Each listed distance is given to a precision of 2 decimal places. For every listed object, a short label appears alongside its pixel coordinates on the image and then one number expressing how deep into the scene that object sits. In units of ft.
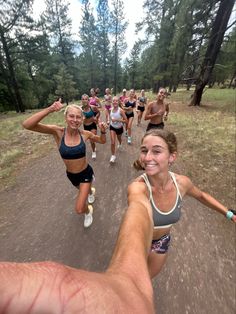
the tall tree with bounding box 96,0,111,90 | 93.59
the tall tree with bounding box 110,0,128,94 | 89.71
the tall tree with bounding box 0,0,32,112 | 45.59
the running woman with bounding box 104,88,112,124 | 30.87
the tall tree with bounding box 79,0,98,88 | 100.07
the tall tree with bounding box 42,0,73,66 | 79.99
